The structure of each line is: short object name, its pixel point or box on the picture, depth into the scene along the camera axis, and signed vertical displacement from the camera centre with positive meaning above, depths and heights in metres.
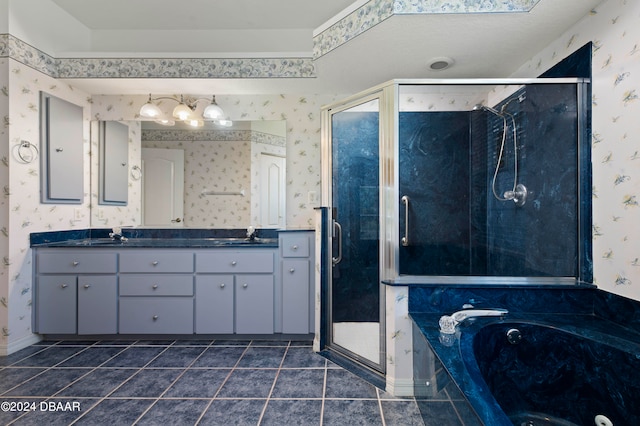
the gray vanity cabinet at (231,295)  2.26 -0.69
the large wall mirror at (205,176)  2.65 +0.36
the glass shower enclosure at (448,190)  1.61 +0.17
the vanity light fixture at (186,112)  2.57 +0.96
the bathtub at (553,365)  1.06 -0.66
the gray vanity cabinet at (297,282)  2.27 -0.58
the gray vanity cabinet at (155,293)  2.25 -0.67
